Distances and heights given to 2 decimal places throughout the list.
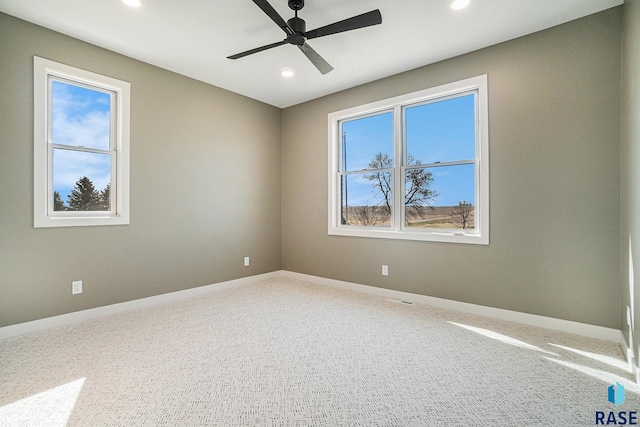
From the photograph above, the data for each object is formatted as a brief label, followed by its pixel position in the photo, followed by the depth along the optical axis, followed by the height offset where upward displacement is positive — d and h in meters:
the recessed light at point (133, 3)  2.38 +1.76
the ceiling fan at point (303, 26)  2.09 +1.45
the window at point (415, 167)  3.25 +0.60
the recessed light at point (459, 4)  2.40 +1.76
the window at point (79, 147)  2.72 +0.69
